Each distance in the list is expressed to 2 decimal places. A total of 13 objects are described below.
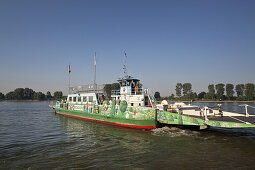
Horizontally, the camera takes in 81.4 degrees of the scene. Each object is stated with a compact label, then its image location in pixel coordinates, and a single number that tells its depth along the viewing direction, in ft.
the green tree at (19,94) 465.47
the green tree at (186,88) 383.61
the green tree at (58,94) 489.42
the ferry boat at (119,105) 49.43
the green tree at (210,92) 351.54
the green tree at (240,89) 347.81
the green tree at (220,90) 342.44
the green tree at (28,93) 475.72
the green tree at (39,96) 458.50
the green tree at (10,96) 467.52
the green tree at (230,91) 338.87
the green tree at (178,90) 381.34
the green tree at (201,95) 434.30
